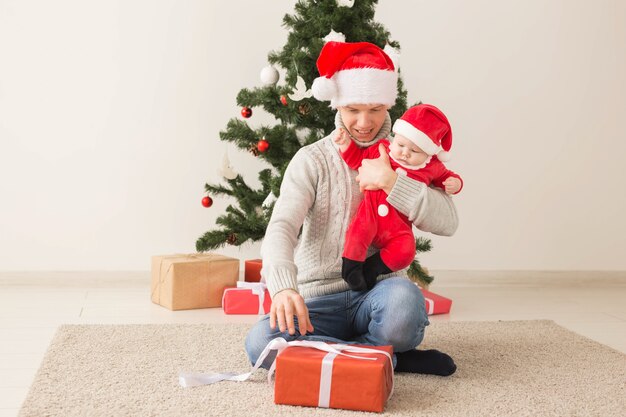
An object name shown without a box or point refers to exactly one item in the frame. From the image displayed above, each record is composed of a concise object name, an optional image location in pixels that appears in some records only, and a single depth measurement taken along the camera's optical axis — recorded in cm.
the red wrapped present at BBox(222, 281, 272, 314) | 262
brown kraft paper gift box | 266
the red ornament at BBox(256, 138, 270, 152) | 265
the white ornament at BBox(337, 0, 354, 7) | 259
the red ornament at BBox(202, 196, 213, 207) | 287
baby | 177
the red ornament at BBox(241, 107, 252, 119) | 277
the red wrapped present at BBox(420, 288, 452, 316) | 265
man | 177
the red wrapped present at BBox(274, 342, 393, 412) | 152
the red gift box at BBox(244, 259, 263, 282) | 286
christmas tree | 260
